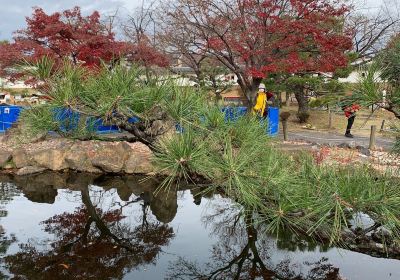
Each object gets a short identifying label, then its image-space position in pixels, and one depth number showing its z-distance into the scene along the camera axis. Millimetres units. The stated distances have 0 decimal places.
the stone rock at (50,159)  8617
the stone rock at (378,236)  3482
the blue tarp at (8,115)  11705
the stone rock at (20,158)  8695
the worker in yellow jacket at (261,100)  8578
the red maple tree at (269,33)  10703
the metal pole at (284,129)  11441
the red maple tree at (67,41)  10359
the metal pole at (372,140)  10477
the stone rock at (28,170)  8391
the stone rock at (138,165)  8500
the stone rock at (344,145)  10420
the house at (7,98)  19469
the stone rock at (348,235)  2906
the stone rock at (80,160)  8642
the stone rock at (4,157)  8695
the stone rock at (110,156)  8453
